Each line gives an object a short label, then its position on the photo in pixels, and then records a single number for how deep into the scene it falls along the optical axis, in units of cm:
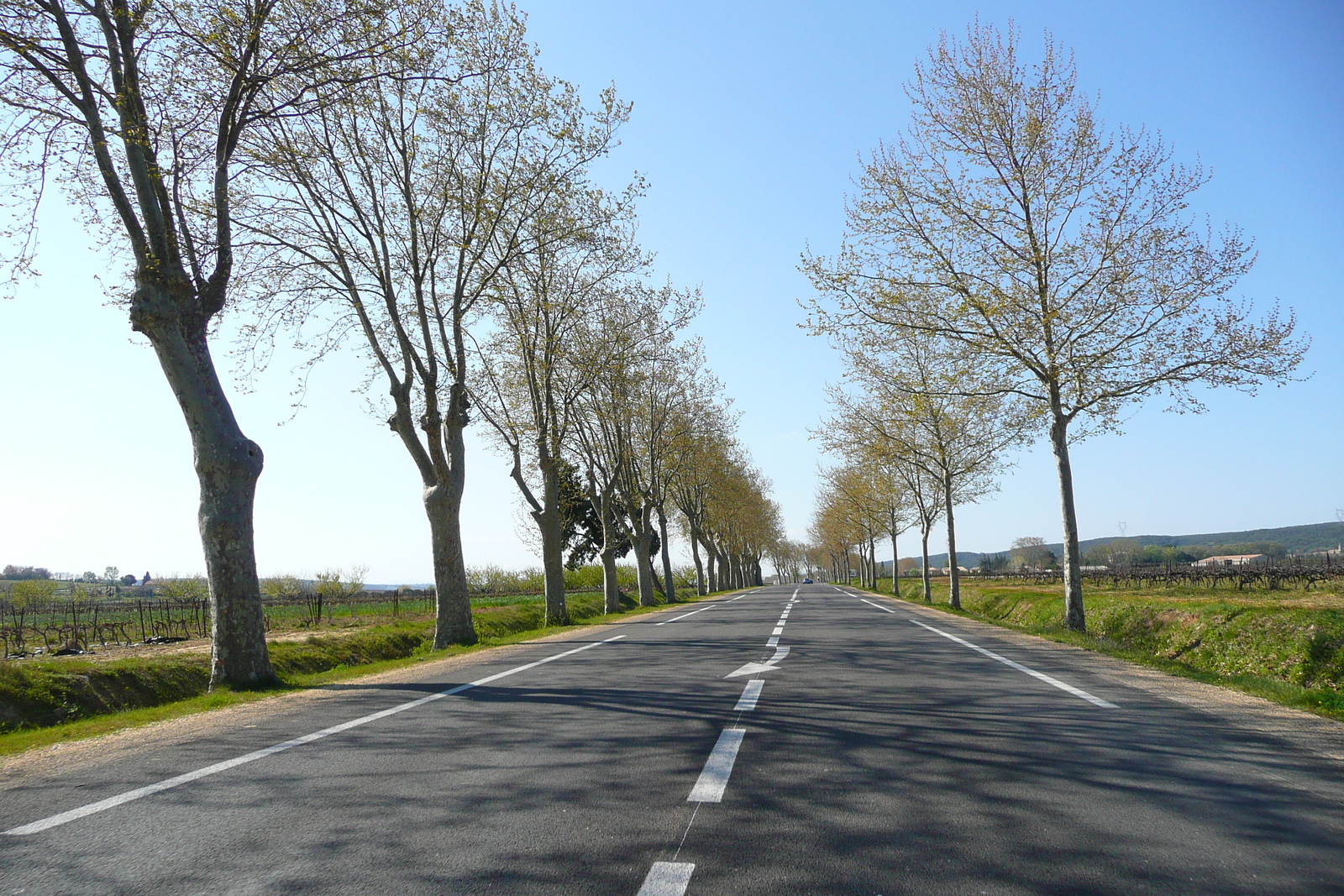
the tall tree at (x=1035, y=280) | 1608
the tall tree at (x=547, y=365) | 2352
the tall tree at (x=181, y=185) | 1005
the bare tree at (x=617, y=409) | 2642
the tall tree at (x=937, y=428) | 2120
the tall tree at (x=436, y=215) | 1608
